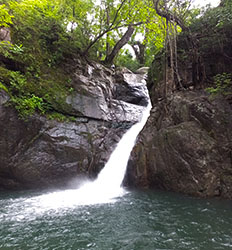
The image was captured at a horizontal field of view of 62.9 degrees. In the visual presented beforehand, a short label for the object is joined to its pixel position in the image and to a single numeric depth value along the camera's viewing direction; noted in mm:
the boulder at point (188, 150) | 6574
